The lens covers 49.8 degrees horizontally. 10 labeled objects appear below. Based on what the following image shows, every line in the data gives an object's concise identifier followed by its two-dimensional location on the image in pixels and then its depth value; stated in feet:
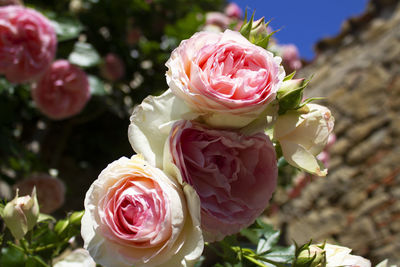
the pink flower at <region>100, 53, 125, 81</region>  5.63
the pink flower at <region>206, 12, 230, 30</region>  6.18
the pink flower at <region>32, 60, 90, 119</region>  4.33
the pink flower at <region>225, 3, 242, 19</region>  7.31
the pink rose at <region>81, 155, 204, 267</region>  1.44
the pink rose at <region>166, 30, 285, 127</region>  1.51
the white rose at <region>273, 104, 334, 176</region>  1.69
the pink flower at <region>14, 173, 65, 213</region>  3.94
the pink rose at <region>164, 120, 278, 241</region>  1.53
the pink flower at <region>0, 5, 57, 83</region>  3.54
